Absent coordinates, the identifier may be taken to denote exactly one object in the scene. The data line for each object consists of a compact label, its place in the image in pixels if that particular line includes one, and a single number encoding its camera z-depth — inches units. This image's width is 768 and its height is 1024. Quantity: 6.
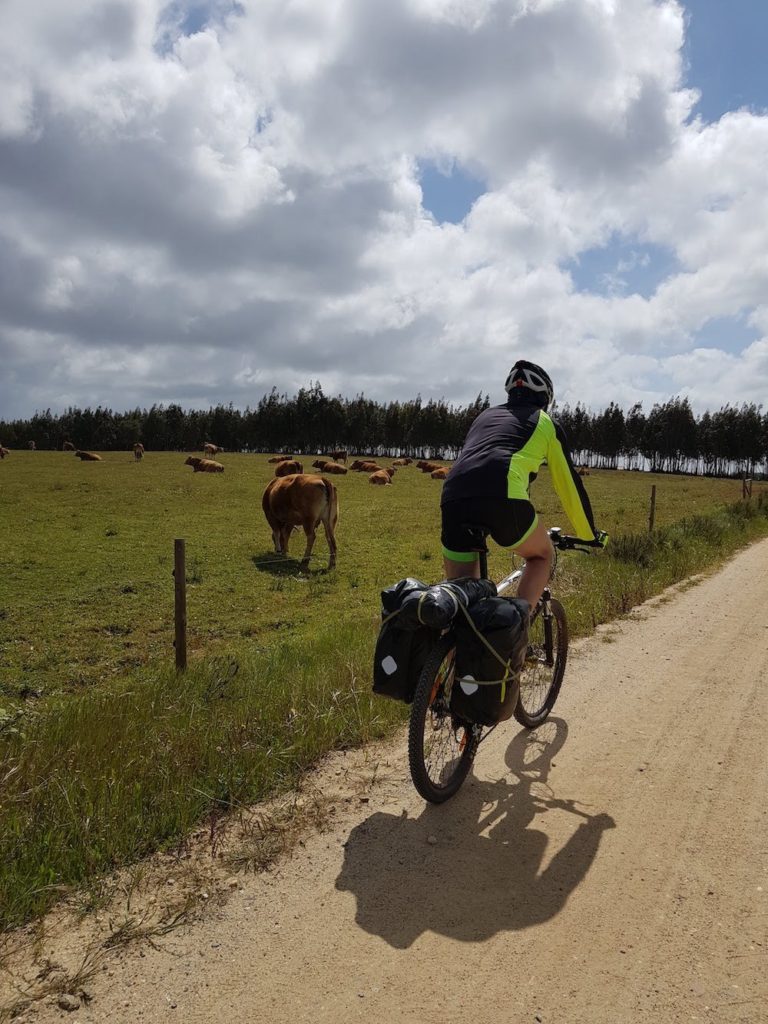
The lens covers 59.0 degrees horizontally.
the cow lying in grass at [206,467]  1796.3
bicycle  143.6
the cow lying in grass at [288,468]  1011.3
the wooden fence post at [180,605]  289.7
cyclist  163.6
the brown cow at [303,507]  674.2
